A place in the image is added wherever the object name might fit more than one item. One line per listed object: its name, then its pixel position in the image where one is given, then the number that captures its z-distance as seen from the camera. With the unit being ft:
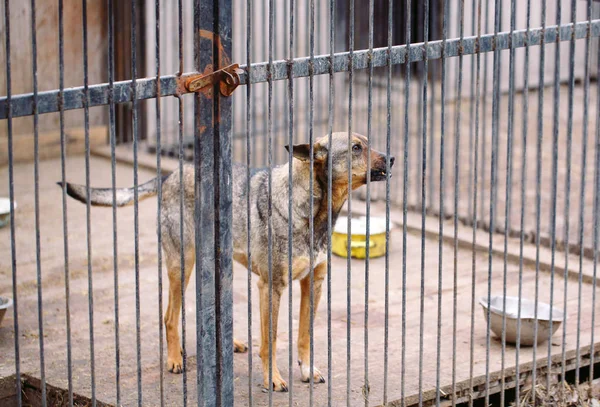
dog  17.60
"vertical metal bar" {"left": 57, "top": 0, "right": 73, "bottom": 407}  11.04
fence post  13.15
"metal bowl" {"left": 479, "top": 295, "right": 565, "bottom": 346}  19.98
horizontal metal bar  11.85
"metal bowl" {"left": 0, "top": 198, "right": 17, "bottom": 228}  29.04
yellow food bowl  27.27
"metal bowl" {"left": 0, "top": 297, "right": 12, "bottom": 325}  20.02
